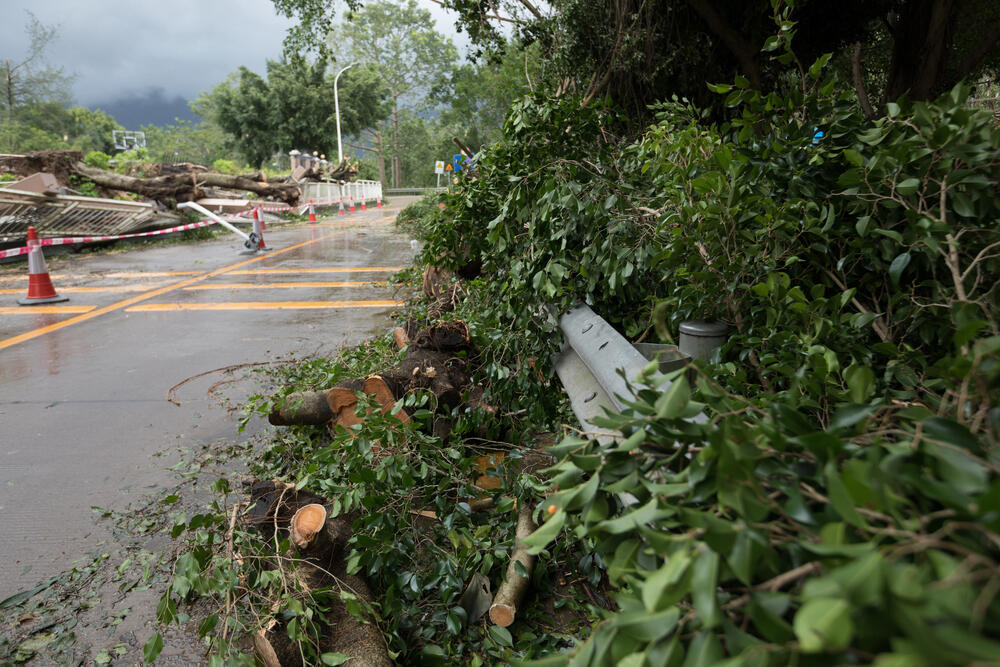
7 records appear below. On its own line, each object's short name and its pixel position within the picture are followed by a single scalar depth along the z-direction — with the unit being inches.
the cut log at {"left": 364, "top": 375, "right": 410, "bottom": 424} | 123.3
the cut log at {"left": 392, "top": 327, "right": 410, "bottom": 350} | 179.2
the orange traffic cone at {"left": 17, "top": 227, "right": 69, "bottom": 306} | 319.3
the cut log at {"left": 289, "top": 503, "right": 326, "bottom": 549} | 86.4
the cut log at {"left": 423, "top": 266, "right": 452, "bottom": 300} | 221.8
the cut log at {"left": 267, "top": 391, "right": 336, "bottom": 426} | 127.2
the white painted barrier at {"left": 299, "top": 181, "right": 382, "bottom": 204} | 1141.7
